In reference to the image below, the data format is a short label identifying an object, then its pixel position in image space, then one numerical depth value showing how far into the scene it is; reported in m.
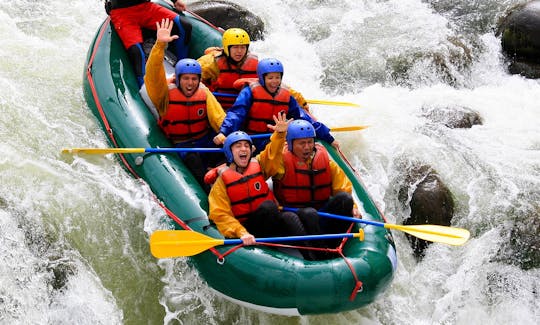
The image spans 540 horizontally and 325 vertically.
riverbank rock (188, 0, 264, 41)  16.37
